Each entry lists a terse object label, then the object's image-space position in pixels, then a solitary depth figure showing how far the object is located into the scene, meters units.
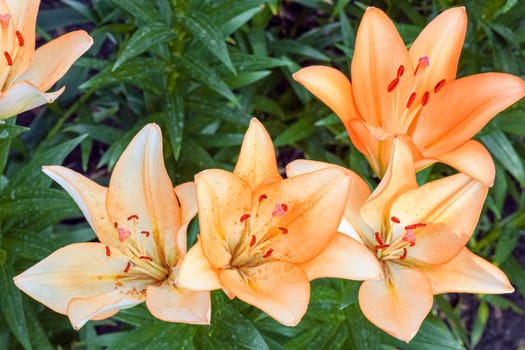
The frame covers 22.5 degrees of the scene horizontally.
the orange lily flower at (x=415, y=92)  1.00
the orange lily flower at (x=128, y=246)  0.94
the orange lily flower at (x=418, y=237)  0.95
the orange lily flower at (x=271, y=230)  0.91
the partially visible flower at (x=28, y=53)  1.00
